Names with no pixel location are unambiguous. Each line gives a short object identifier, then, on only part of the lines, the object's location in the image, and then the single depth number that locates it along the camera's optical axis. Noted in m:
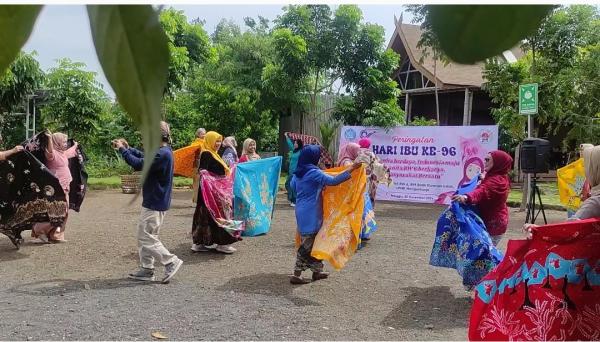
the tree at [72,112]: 10.15
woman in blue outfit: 4.52
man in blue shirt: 4.44
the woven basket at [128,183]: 10.67
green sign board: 7.24
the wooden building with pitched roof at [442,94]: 13.51
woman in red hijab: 4.14
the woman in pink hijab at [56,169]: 5.89
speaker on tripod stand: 7.10
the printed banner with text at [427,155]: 8.92
